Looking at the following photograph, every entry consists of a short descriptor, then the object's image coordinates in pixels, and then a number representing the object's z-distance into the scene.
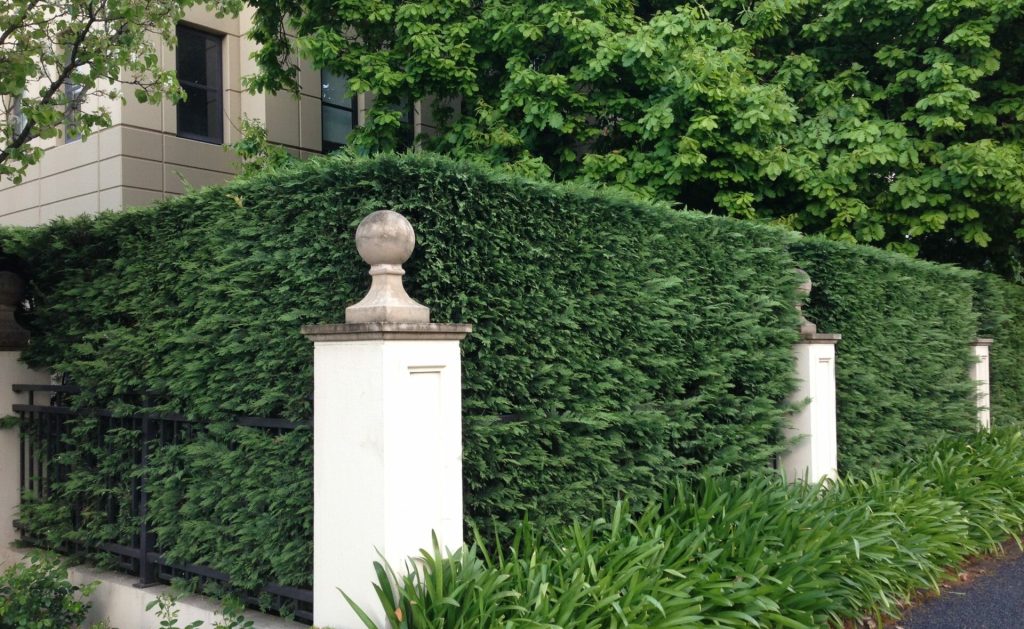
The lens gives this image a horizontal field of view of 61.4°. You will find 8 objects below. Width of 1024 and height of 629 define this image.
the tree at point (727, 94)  8.91
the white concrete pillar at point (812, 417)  6.63
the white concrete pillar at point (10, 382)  5.95
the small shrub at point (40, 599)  4.68
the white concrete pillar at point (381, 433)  3.71
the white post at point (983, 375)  9.89
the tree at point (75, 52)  5.73
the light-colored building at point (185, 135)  11.64
